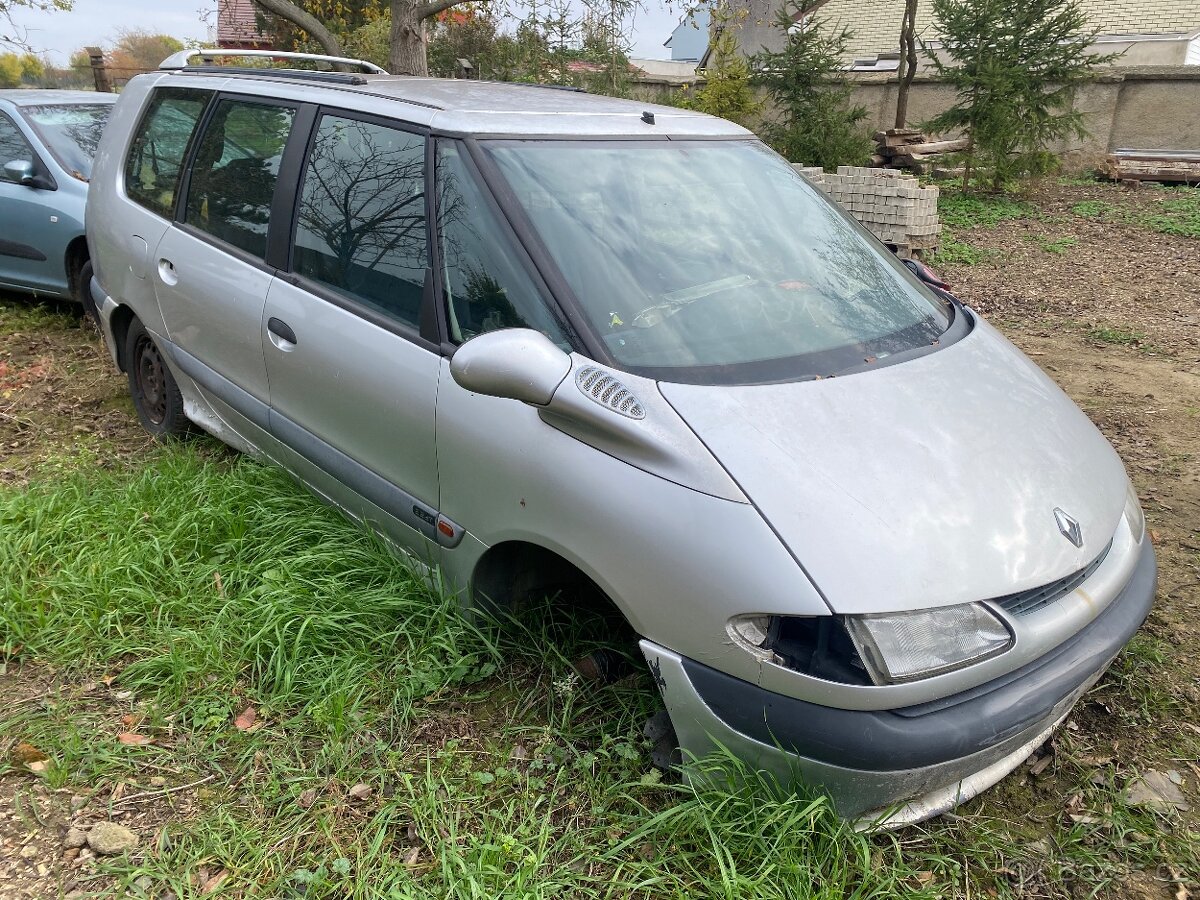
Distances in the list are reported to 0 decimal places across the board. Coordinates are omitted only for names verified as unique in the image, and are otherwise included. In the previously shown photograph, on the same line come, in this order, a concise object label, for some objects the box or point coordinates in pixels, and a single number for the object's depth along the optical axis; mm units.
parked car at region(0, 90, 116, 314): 6172
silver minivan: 1968
